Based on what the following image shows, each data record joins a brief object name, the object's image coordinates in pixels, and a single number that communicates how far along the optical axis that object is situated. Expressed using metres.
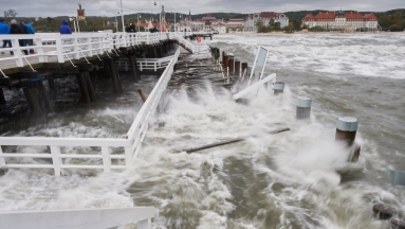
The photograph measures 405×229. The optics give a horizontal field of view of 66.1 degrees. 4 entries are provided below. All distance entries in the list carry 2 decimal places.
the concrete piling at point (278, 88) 12.11
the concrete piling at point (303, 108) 9.16
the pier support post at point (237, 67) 18.01
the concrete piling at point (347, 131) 6.39
